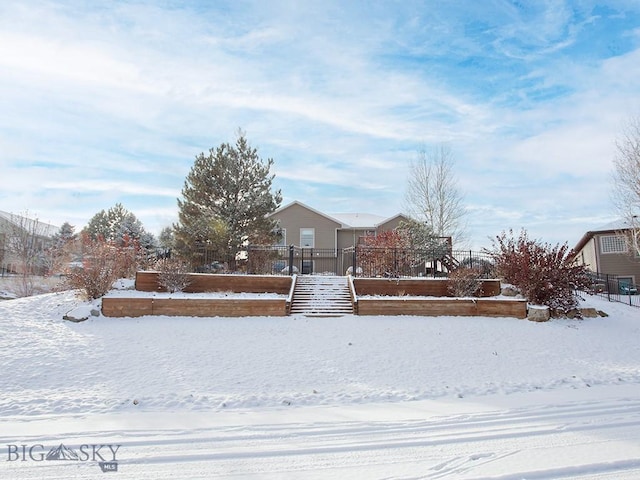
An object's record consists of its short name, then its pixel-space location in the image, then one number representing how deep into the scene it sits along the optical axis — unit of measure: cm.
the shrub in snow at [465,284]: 1295
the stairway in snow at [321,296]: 1187
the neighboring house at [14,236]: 2720
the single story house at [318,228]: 2750
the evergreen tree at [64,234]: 3456
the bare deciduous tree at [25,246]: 2452
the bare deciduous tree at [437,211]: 2378
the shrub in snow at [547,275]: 1206
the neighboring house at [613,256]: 2580
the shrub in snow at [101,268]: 1148
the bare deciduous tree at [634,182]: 1989
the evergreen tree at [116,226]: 3117
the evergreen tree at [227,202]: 1695
